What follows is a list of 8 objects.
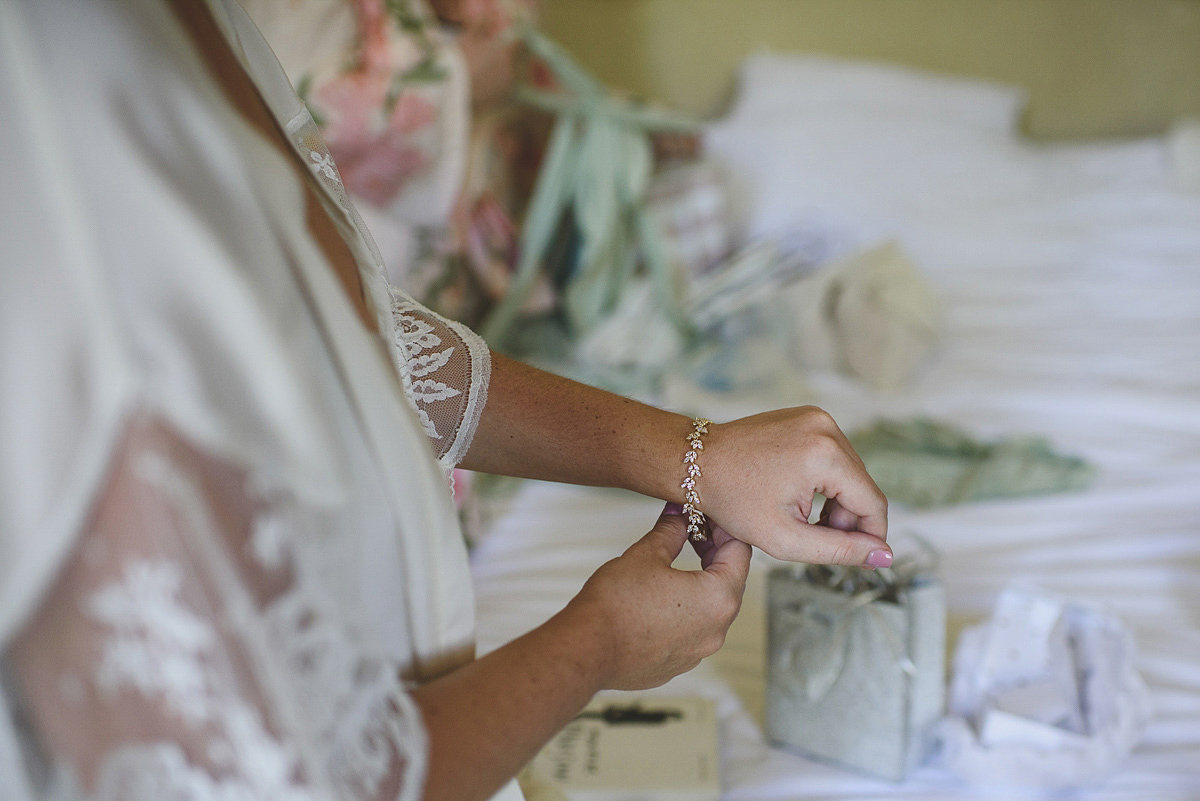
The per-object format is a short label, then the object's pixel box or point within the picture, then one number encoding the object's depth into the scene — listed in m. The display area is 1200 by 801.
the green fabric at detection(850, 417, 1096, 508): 1.26
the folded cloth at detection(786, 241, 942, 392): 1.64
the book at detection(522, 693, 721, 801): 0.78
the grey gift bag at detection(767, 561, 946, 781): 0.77
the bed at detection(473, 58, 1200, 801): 0.95
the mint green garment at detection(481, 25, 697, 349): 1.83
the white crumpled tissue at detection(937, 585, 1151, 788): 0.77
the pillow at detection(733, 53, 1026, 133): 2.16
